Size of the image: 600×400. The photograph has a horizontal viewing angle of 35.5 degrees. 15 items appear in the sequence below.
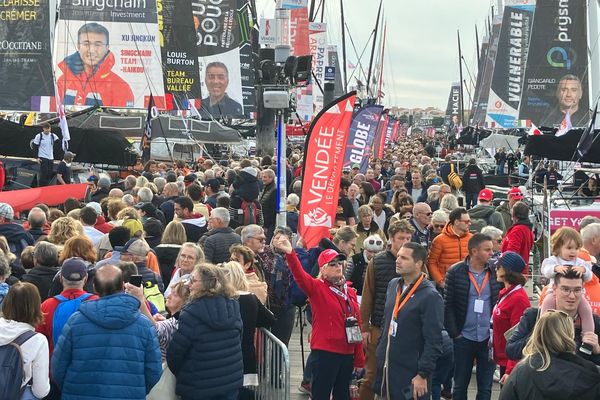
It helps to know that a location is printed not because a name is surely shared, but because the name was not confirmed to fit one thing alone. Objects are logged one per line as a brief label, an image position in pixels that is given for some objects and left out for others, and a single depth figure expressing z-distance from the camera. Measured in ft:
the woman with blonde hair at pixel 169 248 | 30.50
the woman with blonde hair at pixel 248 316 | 21.98
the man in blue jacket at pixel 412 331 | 21.50
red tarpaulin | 44.39
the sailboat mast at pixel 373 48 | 182.08
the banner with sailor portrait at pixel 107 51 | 98.73
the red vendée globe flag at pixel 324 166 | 36.04
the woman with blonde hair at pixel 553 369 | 15.76
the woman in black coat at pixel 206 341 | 19.49
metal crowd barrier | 23.16
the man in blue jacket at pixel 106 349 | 18.01
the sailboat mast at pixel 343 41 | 173.80
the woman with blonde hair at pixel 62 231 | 28.78
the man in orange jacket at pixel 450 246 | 30.58
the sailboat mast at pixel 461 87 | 277.44
